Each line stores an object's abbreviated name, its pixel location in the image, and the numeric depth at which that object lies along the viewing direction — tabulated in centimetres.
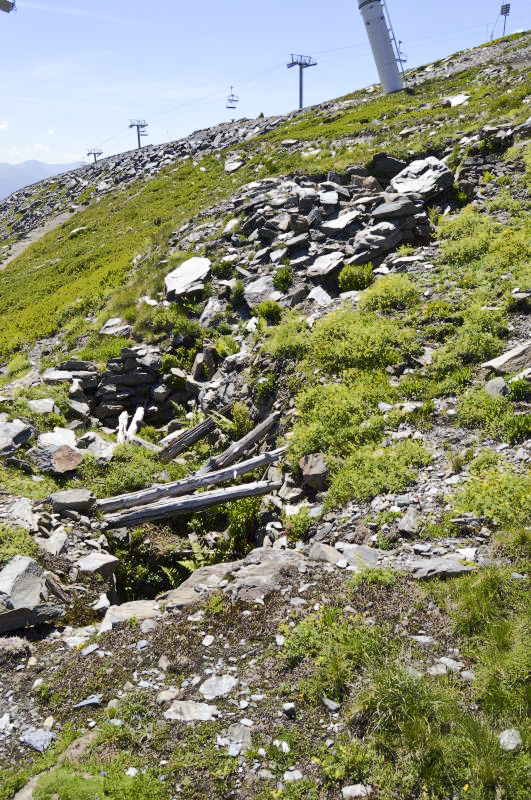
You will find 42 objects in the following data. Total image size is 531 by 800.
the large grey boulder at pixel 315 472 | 1090
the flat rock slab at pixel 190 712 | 628
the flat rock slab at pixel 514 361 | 1116
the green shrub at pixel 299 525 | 1003
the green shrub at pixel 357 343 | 1342
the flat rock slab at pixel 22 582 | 846
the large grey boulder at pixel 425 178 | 2013
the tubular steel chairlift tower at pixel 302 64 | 10006
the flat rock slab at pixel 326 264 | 1808
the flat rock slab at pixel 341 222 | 1997
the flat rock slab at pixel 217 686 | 661
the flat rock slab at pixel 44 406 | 1595
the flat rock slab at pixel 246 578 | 830
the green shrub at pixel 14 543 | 939
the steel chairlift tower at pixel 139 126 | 12019
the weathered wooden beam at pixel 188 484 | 1249
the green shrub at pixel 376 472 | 979
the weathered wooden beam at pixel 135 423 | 1604
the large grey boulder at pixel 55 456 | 1316
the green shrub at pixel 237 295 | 1977
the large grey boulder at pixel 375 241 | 1809
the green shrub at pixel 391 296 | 1521
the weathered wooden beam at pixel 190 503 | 1212
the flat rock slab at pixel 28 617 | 819
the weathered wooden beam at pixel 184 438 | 1508
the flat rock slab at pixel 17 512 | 1048
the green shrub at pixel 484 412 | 1005
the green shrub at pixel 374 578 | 766
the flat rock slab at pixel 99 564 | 1006
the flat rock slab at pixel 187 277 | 2152
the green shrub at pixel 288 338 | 1501
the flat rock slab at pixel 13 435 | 1335
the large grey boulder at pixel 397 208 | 1875
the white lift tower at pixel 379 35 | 5378
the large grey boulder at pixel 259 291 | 1905
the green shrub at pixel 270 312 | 1781
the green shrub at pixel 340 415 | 1134
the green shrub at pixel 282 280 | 1892
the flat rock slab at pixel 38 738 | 618
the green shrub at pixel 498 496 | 802
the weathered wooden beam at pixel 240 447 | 1358
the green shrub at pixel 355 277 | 1723
